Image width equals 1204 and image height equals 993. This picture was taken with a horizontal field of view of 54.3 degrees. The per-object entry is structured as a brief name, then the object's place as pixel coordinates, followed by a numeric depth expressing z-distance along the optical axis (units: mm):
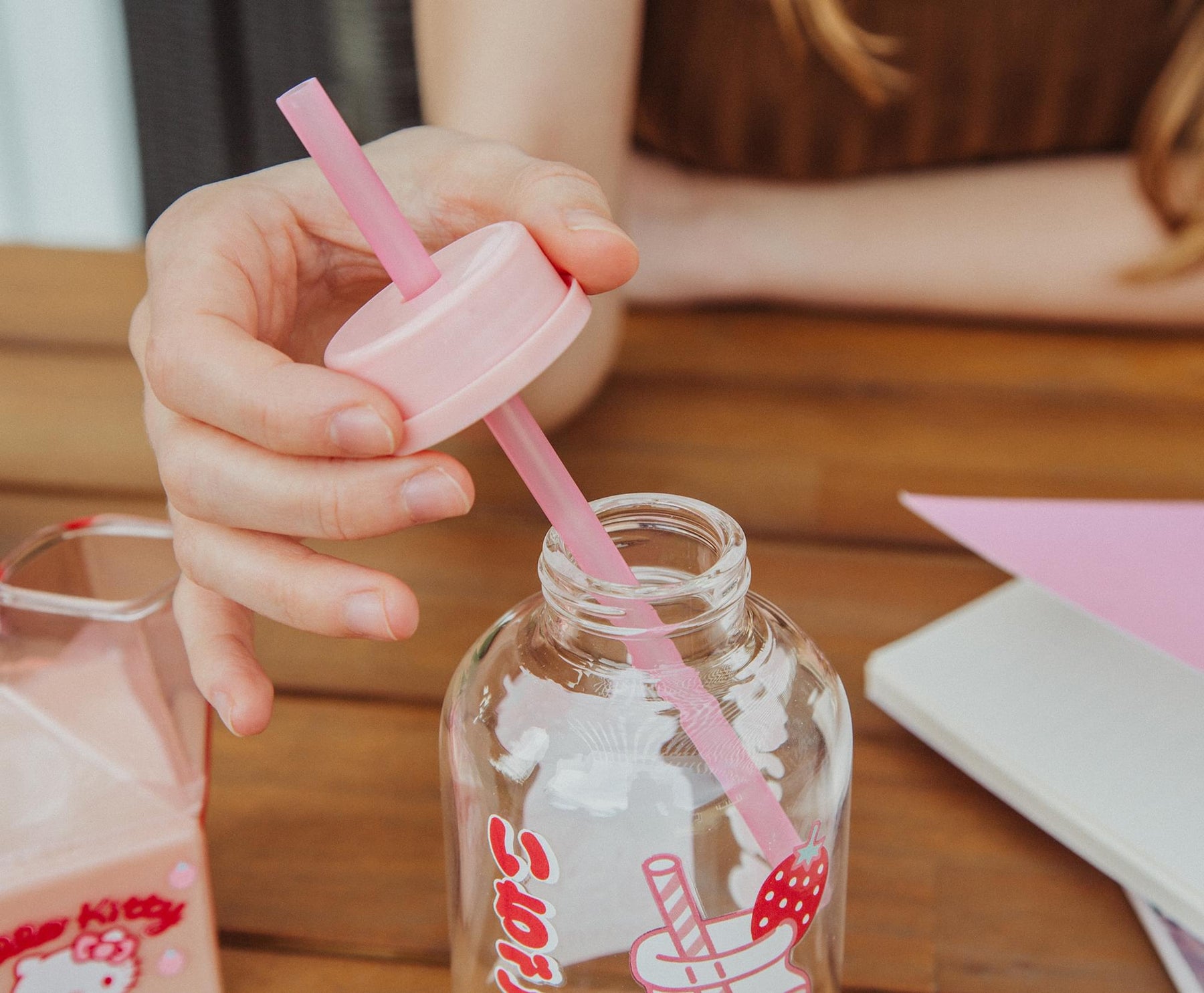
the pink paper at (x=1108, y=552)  409
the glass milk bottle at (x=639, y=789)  312
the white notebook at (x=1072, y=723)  370
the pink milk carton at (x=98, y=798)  327
